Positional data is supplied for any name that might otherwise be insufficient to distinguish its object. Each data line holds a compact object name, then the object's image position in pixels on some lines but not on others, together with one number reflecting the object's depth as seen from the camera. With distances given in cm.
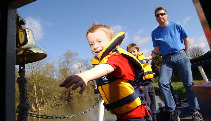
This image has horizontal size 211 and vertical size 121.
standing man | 277
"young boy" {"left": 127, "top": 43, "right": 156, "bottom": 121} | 402
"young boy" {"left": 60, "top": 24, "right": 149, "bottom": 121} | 129
